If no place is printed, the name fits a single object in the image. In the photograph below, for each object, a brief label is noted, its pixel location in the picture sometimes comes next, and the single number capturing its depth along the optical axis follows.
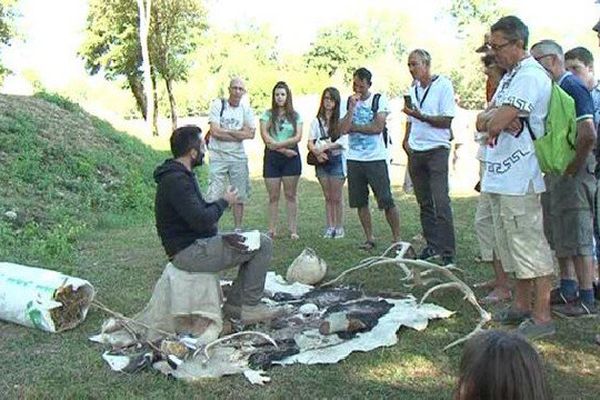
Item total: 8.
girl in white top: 7.86
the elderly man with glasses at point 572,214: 4.88
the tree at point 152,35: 31.69
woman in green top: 7.96
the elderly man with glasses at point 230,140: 7.88
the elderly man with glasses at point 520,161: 4.33
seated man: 4.68
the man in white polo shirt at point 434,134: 6.30
